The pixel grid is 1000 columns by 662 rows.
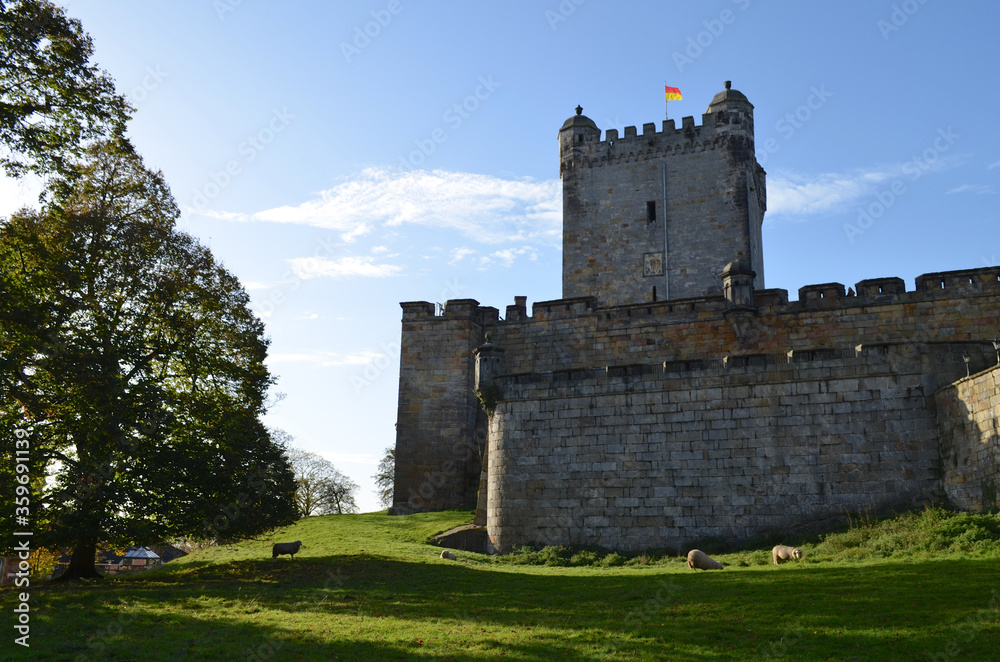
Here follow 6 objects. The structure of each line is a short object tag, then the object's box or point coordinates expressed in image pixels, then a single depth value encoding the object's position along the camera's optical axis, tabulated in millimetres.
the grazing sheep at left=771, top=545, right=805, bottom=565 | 15867
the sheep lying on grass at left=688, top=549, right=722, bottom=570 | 15891
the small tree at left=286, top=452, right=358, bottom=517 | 51750
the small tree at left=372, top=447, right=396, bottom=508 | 49531
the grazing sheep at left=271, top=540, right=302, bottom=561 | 20366
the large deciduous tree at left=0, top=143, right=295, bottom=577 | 17750
